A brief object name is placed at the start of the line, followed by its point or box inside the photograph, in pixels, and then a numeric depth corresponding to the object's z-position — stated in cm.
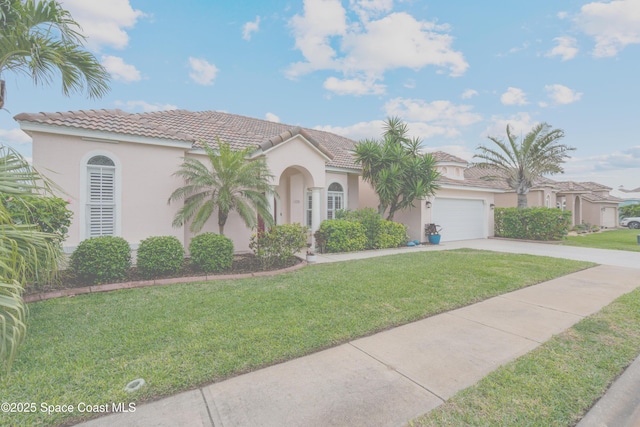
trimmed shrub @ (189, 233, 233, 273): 794
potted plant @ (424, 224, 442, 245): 1541
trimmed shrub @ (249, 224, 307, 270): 881
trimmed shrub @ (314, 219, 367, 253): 1202
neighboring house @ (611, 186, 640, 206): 4444
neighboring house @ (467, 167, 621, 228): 2428
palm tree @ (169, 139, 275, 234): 898
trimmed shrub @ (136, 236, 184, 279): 732
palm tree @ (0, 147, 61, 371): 217
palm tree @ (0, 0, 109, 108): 582
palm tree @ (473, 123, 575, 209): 1828
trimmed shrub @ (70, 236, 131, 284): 666
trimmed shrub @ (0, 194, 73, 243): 575
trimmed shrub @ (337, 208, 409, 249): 1318
